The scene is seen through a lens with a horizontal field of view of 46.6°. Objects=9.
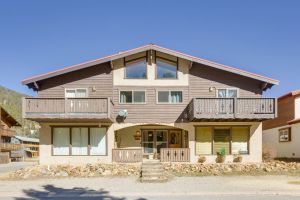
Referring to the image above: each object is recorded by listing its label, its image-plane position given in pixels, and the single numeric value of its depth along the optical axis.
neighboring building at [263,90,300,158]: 28.15
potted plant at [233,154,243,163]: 24.17
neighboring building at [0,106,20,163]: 44.77
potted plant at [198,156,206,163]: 24.05
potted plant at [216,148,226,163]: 24.06
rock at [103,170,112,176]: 20.33
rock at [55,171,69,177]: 20.24
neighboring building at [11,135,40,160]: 52.91
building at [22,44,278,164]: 24.31
